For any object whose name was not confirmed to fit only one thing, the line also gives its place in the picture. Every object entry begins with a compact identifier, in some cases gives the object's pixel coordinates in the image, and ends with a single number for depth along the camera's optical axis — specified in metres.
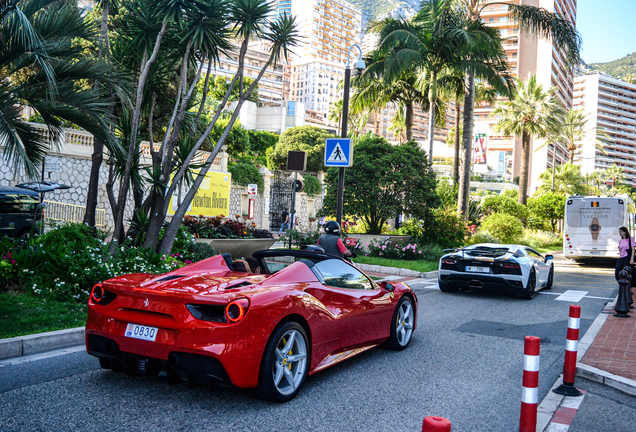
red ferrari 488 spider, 4.04
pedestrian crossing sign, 13.68
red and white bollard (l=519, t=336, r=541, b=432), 3.78
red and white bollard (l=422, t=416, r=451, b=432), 2.16
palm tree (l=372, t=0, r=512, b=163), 23.34
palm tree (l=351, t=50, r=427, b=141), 26.72
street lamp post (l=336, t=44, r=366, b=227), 14.73
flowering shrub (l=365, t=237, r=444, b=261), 18.34
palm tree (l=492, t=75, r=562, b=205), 43.66
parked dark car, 16.42
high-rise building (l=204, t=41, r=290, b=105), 129.12
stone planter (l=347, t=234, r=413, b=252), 19.83
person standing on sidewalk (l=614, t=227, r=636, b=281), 12.43
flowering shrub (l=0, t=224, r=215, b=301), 8.02
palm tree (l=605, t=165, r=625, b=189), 113.39
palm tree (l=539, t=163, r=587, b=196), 67.66
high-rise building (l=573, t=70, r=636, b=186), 159.62
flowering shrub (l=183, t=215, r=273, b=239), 15.22
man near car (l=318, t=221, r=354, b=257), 8.64
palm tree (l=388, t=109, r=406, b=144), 31.67
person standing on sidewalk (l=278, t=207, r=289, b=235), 34.47
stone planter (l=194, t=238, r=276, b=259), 14.20
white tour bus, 23.09
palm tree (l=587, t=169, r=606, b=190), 100.88
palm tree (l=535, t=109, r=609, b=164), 67.89
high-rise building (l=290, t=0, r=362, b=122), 170.50
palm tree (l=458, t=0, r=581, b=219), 23.03
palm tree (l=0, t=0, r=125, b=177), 8.11
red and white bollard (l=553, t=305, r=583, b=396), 5.01
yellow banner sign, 27.47
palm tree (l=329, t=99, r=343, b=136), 59.03
